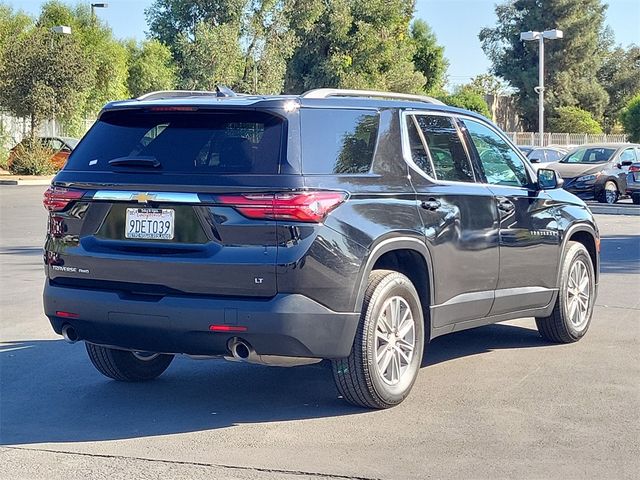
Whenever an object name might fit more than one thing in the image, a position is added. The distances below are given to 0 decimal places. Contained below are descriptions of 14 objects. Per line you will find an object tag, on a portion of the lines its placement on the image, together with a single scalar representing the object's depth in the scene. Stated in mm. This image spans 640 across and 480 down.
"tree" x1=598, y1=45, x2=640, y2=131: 73125
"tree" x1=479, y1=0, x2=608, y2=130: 68750
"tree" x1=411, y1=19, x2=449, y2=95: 65875
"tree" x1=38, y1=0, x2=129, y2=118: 41406
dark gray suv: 5453
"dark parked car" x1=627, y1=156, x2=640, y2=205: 24766
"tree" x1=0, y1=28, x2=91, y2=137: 36000
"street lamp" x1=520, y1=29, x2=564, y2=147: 37156
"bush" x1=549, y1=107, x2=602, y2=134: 62906
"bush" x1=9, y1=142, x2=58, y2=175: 34438
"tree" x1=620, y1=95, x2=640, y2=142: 49469
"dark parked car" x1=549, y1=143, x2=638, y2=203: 24797
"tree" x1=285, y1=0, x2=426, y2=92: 51281
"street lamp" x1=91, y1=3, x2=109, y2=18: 42250
